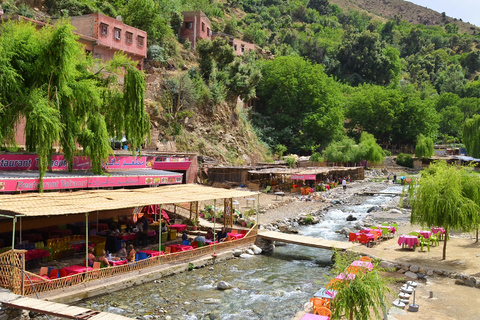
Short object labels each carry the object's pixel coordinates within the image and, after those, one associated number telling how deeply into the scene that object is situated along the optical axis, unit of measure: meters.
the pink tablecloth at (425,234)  20.39
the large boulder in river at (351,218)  31.43
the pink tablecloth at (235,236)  20.87
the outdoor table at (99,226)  19.73
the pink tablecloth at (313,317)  10.97
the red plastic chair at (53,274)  13.45
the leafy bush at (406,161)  72.88
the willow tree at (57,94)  16.69
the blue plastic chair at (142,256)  16.47
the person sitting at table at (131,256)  15.99
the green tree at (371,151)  65.56
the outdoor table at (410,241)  19.27
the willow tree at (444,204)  16.67
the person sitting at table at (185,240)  19.21
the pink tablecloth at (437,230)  21.06
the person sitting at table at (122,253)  16.34
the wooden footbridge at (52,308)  10.16
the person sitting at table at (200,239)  19.25
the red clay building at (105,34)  34.00
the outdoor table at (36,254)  14.68
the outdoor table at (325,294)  12.05
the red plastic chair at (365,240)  20.41
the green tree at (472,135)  62.84
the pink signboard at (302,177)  40.97
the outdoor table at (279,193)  38.99
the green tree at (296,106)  65.19
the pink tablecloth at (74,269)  13.82
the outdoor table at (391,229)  22.77
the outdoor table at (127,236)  18.71
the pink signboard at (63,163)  17.88
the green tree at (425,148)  70.88
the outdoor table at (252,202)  31.86
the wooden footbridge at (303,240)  19.80
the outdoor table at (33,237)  16.58
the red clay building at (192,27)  58.09
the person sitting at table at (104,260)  15.01
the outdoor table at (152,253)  16.92
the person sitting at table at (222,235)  20.59
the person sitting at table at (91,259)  14.79
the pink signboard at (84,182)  15.98
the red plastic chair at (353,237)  20.88
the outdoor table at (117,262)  15.33
